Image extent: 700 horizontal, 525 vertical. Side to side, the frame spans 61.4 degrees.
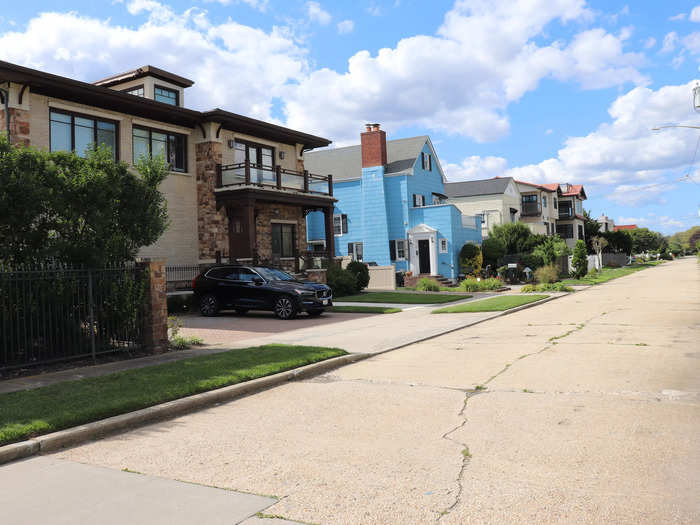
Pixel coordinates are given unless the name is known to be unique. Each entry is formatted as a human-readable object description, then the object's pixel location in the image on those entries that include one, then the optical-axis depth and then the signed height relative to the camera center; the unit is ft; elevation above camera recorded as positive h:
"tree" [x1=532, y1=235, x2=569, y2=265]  130.42 +3.64
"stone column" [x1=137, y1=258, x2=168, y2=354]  37.52 -1.99
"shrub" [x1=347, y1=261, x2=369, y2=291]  91.04 +0.09
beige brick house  63.00 +16.50
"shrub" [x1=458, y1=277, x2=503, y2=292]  98.68 -2.86
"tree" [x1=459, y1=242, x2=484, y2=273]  123.34 +2.19
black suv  60.80 -1.68
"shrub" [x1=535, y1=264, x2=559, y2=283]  109.29 -1.53
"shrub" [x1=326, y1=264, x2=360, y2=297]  86.84 -1.10
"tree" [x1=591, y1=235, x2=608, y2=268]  176.08 +6.24
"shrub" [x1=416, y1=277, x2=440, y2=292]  97.55 -2.62
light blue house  123.44 +12.40
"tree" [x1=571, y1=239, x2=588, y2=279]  134.10 +1.00
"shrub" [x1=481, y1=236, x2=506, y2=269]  131.64 +3.63
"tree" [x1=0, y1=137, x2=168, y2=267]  32.40 +4.51
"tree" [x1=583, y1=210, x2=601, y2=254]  248.52 +15.58
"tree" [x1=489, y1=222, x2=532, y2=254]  136.26 +7.27
